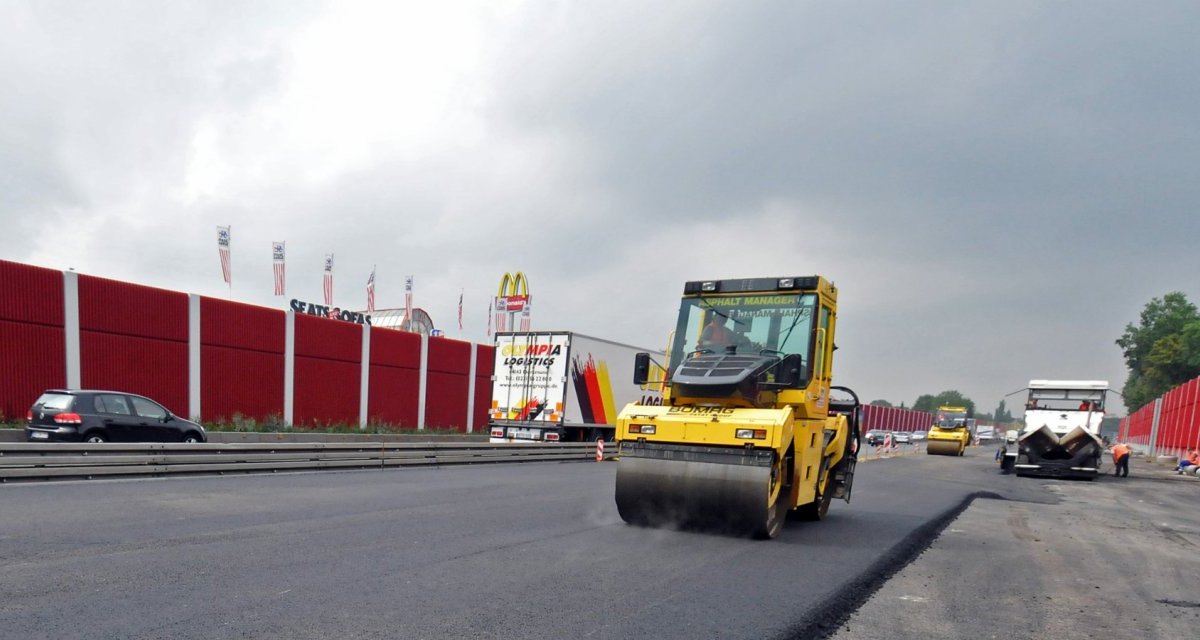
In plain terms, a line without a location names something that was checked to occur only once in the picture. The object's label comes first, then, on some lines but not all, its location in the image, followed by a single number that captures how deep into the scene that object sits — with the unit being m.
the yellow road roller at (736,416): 8.39
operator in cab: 9.70
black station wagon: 14.63
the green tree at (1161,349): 91.44
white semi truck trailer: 24.19
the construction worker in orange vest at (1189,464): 31.67
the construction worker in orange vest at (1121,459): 27.75
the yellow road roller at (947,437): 40.97
